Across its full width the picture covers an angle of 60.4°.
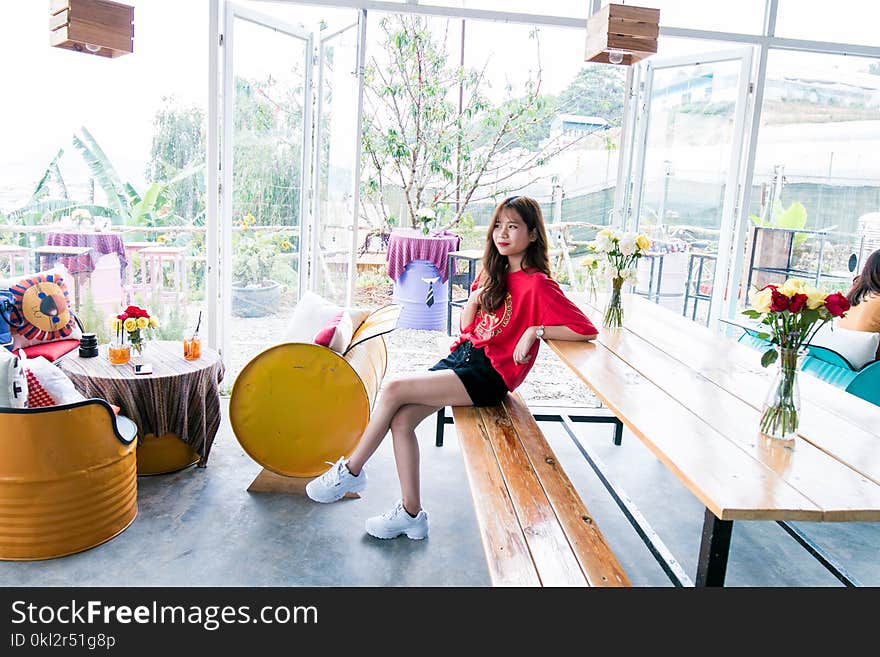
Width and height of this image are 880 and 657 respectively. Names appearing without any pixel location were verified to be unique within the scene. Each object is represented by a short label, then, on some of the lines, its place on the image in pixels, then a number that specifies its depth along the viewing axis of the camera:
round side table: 3.23
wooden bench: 1.95
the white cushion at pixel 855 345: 3.72
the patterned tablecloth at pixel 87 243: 4.68
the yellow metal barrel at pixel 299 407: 3.18
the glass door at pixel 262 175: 4.48
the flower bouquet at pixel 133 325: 3.39
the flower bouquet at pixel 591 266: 3.60
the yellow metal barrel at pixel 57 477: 2.58
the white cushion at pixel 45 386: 2.76
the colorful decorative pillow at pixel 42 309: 4.02
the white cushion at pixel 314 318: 3.64
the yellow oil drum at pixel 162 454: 3.41
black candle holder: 3.51
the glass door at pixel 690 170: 5.18
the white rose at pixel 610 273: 3.43
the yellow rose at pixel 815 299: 1.93
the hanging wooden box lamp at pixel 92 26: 3.33
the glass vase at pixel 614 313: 3.53
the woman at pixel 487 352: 2.92
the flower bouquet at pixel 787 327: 1.94
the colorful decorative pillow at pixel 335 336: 3.24
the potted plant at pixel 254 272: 4.69
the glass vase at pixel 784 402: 2.02
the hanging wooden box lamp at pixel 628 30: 3.42
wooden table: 1.70
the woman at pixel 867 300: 3.81
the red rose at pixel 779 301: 1.94
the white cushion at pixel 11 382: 2.59
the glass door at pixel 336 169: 4.88
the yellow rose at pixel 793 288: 1.94
